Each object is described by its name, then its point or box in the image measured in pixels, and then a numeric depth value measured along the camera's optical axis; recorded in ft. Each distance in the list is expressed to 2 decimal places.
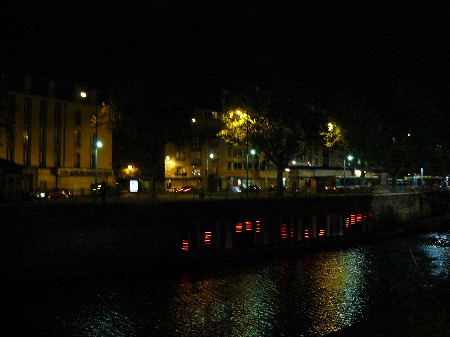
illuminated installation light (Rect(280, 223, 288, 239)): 166.61
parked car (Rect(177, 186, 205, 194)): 229.66
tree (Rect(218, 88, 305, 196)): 213.66
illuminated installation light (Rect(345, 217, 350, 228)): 198.59
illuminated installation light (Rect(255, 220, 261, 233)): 158.81
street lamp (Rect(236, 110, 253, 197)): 212.23
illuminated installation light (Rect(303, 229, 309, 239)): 175.61
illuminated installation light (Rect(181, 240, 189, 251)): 133.59
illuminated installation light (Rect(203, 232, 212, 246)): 141.69
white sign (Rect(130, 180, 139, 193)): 187.83
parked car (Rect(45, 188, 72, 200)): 166.89
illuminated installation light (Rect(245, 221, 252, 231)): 155.92
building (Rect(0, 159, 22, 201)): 152.87
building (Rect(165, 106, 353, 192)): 341.82
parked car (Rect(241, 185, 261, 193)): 248.28
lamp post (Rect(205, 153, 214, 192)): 325.73
